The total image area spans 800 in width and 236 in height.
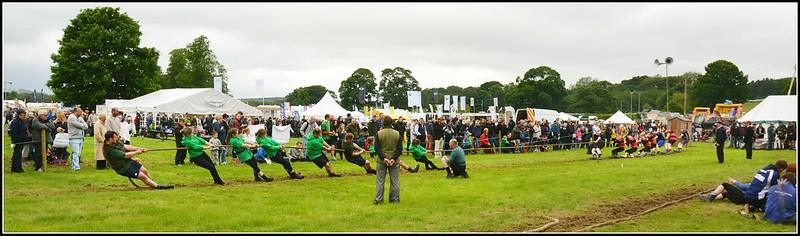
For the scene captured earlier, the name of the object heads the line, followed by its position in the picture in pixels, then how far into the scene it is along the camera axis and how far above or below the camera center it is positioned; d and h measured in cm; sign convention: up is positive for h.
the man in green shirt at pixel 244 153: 1505 -85
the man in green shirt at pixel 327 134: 2139 -55
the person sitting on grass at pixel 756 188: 1131 -140
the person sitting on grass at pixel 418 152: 1848 -104
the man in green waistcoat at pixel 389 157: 1164 -74
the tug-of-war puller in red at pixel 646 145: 2697 -127
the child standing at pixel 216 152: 1869 -101
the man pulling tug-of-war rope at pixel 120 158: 1254 -79
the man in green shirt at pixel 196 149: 1426 -70
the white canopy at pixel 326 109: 3769 +55
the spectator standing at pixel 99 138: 1564 -47
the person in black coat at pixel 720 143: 2308 -103
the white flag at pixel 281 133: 2538 -63
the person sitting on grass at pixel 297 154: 2052 -122
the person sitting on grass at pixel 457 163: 1636 -122
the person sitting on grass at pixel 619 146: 2560 -126
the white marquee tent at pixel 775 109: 3066 +28
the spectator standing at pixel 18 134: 1455 -34
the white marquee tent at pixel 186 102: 3381 +94
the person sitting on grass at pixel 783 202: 1015 -142
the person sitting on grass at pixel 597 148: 2478 -128
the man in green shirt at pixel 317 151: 1634 -87
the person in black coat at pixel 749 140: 2502 -101
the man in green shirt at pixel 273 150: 1575 -82
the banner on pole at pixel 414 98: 4316 +134
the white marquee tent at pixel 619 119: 4856 -24
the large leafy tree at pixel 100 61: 4953 +481
